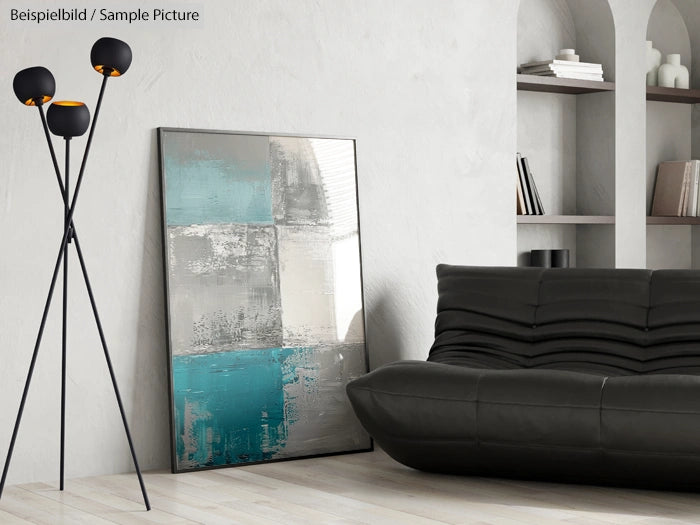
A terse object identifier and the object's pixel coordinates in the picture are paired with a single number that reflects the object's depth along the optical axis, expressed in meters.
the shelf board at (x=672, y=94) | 6.29
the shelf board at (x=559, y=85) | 5.83
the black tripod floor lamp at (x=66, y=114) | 3.80
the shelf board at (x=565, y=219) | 5.82
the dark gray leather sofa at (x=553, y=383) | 3.86
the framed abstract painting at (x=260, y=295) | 4.54
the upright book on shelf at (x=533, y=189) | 5.91
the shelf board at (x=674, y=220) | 6.30
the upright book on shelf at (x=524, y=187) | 5.89
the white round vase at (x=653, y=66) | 6.42
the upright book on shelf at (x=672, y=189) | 6.42
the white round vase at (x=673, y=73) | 6.44
